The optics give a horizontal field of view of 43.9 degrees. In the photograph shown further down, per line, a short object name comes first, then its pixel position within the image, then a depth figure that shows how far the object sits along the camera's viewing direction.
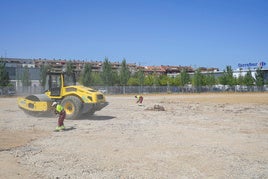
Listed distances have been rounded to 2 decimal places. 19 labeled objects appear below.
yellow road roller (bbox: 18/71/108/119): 17.11
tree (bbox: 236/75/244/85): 96.81
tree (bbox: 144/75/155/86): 86.71
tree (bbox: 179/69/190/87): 91.19
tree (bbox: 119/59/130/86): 84.41
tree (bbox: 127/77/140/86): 83.83
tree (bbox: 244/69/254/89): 96.57
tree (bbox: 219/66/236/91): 95.31
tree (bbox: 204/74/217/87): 94.23
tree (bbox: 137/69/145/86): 84.50
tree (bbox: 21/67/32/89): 82.12
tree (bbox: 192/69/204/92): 90.89
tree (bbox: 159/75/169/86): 88.75
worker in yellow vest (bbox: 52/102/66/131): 13.61
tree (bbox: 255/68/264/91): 97.44
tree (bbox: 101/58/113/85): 81.69
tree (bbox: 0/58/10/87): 65.34
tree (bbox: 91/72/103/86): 82.10
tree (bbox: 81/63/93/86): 80.97
